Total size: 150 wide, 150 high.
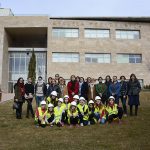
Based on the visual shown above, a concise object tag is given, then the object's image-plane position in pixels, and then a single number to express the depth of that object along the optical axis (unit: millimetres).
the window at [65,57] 24785
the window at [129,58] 24961
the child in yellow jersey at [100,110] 7132
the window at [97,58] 24803
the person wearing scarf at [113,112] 7145
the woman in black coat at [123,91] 8124
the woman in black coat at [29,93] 7930
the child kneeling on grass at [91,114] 6989
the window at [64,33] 24873
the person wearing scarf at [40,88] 8036
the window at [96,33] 25049
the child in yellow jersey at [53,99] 7479
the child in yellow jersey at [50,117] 6829
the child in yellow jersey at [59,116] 6799
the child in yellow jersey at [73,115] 6802
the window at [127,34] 25224
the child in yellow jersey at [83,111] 6868
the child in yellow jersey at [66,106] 6908
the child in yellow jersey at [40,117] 6736
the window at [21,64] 26278
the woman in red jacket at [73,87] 7821
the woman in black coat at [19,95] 7821
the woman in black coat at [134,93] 8001
